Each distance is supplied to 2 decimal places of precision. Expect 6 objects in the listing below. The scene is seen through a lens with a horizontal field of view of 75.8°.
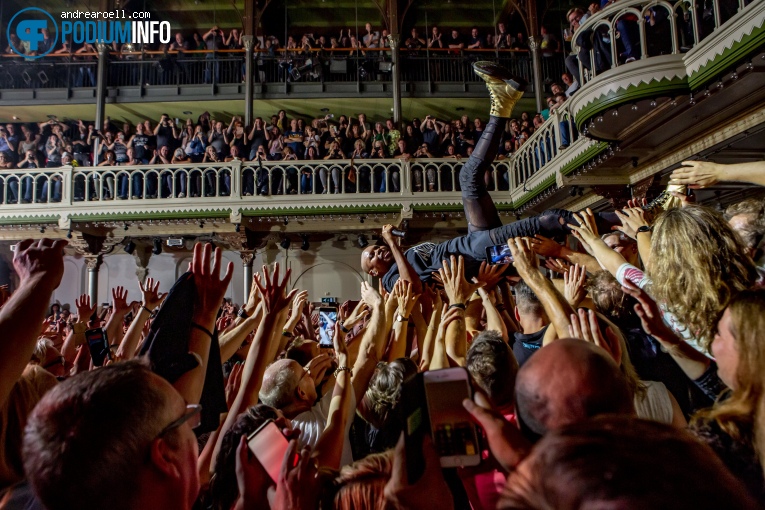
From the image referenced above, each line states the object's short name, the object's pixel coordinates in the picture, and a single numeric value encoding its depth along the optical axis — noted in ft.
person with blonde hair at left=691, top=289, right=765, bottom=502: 3.12
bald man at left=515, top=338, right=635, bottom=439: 2.84
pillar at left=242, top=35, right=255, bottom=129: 39.45
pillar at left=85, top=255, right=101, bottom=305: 37.76
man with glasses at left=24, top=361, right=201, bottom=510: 2.82
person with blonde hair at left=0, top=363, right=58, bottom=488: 4.00
